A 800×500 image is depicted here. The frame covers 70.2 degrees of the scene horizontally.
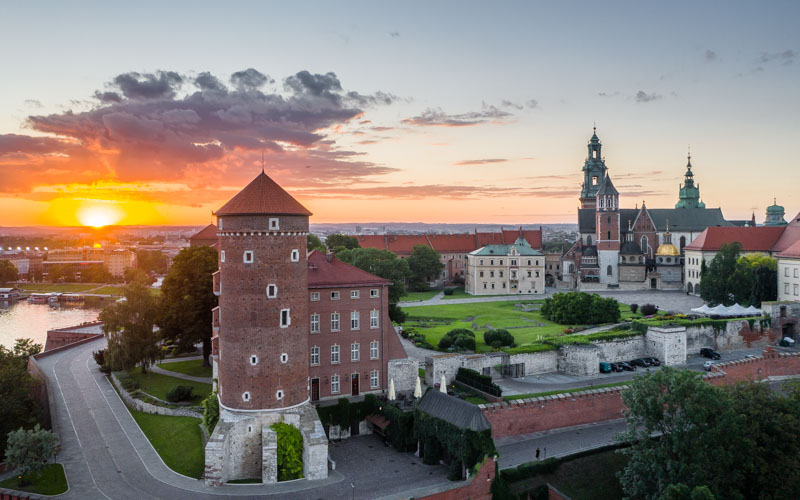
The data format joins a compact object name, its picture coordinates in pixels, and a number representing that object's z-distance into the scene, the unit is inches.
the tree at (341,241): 4380.7
